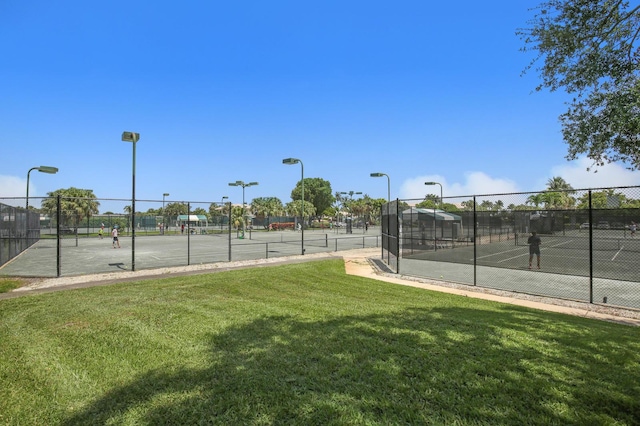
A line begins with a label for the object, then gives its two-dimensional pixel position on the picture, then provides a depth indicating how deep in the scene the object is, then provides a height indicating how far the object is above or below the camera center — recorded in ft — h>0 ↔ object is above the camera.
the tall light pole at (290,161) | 65.86 +11.06
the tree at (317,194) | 352.08 +25.28
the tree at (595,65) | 21.47 +10.44
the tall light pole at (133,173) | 43.80 +5.87
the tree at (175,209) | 236.61 +6.19
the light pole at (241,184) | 130.06 +13.34
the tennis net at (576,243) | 46.31 -5.03
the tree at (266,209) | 252.62 +7.31
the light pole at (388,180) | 95.15 +11.20
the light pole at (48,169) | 70.03 +9.93
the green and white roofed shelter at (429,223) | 69.37 -1.13
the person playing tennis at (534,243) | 43.04 -3.22
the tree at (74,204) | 121.08 +5.83
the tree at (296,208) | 280.72 +8.06
